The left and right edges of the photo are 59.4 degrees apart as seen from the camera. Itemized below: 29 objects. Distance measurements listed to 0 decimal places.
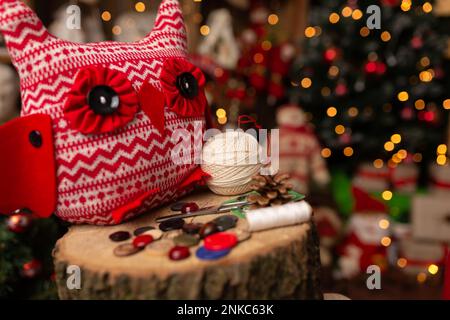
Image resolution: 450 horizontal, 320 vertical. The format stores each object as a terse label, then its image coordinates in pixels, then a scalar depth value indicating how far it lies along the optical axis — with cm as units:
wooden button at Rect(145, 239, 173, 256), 66
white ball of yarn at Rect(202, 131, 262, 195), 86
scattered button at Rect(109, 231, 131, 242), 71
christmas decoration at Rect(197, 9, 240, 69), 207
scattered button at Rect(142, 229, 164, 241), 72
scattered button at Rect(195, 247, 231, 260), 63
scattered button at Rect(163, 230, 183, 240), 72
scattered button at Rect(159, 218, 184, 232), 75
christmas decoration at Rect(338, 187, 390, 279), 186
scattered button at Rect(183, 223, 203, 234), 73
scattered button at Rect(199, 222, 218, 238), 71
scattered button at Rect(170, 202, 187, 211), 85
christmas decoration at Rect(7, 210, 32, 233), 99
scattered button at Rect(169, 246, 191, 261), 63
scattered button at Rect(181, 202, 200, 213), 82
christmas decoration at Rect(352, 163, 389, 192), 212
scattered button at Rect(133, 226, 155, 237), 74
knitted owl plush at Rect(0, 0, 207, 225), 69
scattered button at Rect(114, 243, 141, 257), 65
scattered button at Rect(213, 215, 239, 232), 73
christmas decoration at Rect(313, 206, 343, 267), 193
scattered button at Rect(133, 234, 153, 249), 68
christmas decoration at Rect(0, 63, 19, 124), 130
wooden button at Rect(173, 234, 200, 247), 68
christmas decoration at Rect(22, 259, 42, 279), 108
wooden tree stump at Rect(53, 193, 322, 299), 61
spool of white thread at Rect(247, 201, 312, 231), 71
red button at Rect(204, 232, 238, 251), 65
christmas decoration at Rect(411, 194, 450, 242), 185
